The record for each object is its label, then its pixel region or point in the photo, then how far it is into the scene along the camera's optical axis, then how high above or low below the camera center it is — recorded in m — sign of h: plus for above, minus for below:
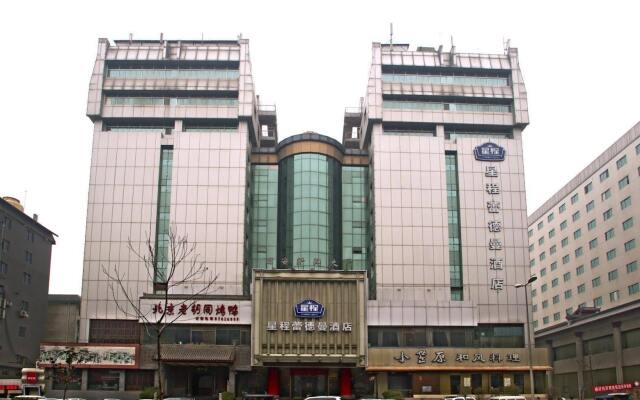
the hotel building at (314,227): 69.38 +14.61
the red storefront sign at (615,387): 75.62 -2.86
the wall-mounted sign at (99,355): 69.44 +0.38
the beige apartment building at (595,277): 82.50 +11.50
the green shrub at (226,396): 60.17 -3.09
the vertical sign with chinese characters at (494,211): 77.19 +16.54
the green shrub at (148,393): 62.98 -3.04
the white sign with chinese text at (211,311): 70.25 +4.78
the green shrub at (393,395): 65.84 -3.21
